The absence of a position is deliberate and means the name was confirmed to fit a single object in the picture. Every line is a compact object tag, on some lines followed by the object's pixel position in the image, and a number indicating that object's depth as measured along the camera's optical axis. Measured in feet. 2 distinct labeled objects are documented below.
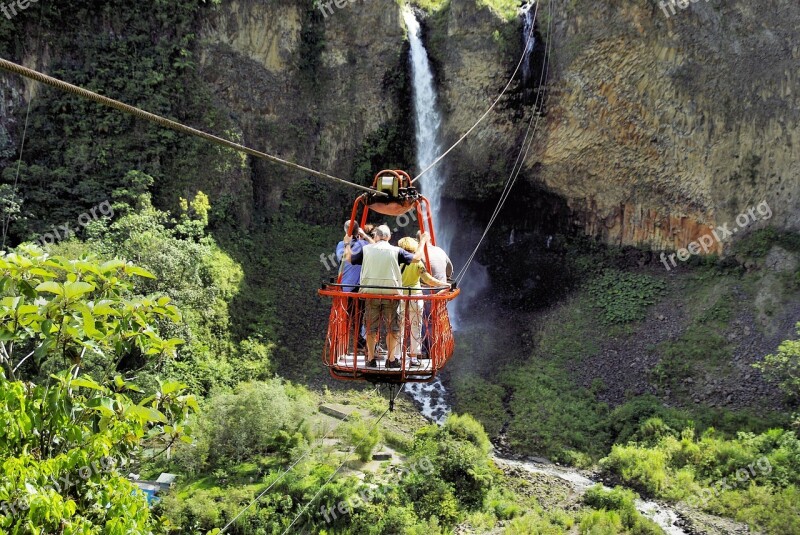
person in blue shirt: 26.32
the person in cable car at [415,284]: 26.35
